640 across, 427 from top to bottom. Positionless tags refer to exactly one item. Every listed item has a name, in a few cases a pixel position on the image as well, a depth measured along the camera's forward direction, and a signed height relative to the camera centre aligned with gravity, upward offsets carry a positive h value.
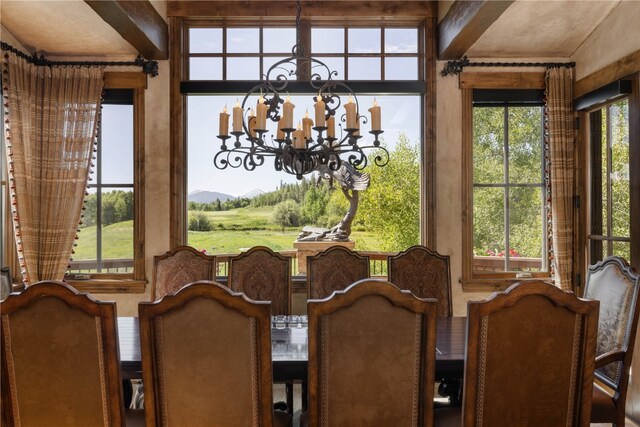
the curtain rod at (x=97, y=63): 3.38 +1.16
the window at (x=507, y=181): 3.55 +0.23
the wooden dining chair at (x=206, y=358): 1.37 -0.48
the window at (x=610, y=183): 2.91 +0.18
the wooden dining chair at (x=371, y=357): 1.40 -0.48
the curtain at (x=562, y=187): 3.38 +0.17
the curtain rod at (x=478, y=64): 3.44 +1.15
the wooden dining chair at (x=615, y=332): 1.94 -0.57
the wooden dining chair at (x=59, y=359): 1.42 -0.50
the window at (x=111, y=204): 3.50 +0.06
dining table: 1.80 -0.63
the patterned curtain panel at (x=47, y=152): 3.21 +0.44
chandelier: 2.01 +0.37
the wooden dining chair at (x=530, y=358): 1.42 -0.50
